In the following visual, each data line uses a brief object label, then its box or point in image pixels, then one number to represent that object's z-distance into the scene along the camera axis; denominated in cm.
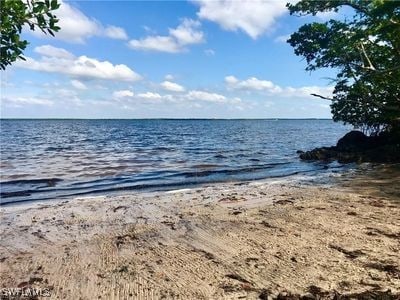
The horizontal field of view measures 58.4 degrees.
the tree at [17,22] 380
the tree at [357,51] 1819
